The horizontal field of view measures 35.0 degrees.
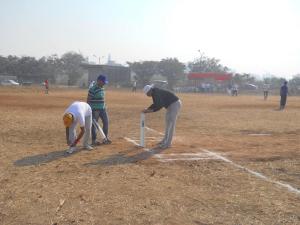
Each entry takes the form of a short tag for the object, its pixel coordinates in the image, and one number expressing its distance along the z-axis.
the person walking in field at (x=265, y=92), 46.70
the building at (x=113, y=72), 79.75
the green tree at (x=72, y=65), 86.00
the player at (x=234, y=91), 58.22
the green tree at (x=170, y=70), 89.62
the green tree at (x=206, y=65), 117.19
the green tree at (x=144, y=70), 84.44
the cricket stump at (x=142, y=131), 11.72
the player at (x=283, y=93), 29.38
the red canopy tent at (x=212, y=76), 80.12
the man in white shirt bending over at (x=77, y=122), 10.08
